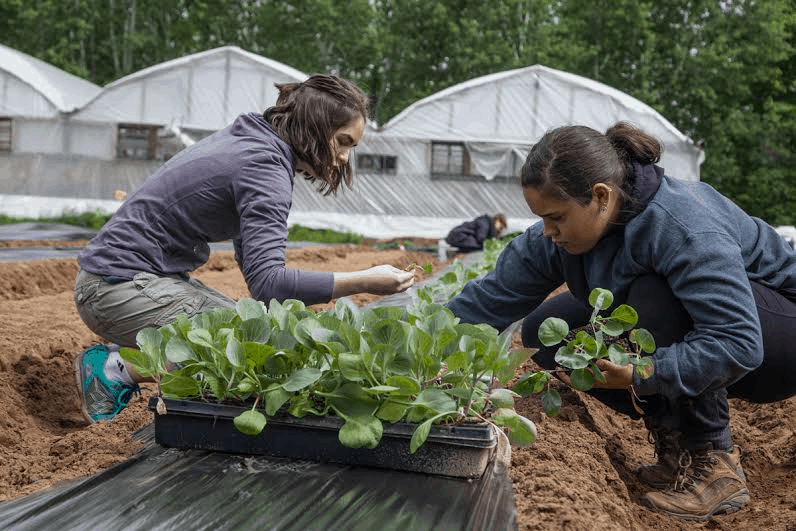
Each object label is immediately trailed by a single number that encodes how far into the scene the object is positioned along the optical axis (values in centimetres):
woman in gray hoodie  195
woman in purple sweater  252
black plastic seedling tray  187
